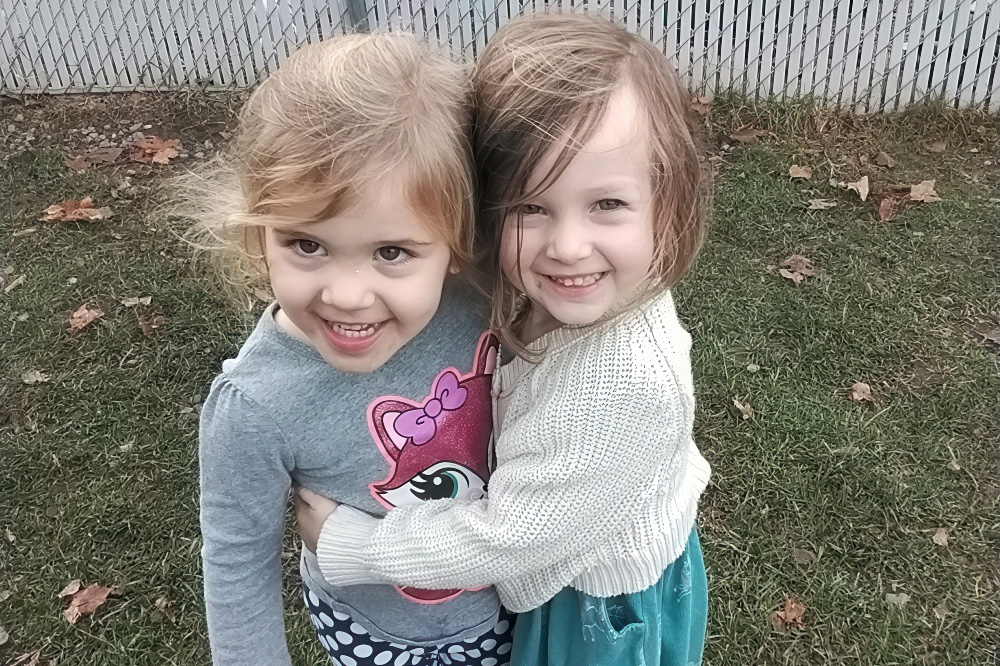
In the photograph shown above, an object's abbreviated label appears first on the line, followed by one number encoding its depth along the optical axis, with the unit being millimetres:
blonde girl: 1175
